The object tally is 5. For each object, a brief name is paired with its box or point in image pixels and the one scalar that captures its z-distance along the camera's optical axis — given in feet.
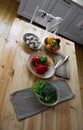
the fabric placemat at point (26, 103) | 3.08
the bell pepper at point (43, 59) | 3.99
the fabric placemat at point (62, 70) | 4.24
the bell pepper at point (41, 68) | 3.84
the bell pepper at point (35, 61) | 3.98
